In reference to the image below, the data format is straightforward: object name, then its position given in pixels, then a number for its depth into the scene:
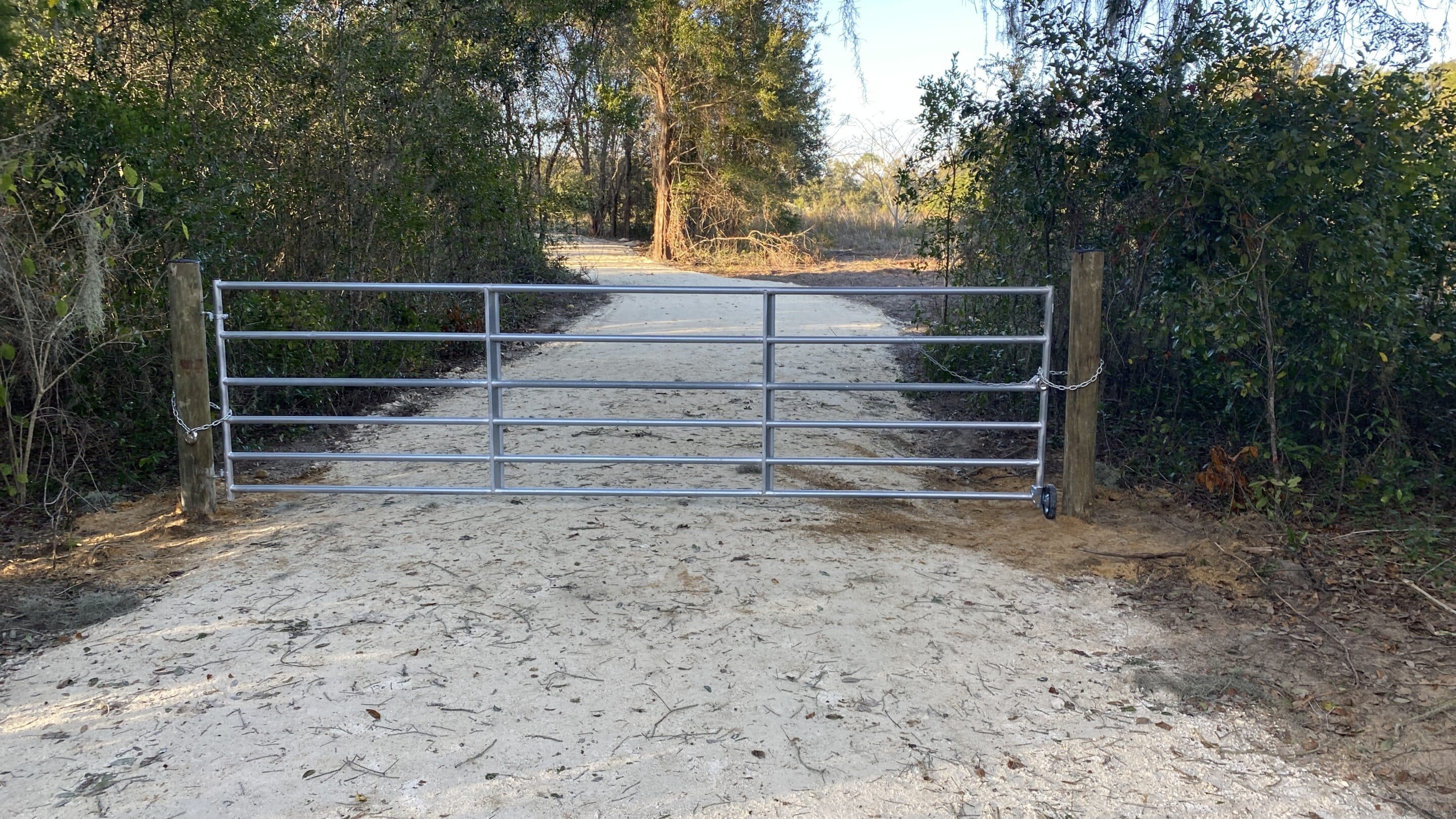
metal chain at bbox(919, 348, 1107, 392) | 5.48
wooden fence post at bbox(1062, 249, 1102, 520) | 5.41
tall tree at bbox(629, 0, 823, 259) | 25.45
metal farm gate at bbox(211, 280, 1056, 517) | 5.40
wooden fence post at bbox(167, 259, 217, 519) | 5.32
